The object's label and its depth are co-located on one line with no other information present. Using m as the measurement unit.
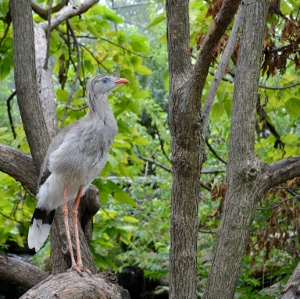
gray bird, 8.85
